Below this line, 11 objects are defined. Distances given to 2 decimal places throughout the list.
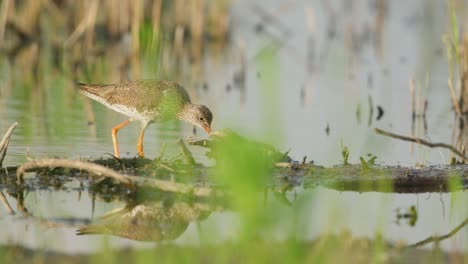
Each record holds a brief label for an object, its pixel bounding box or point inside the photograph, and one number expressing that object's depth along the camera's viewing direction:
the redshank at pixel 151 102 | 9.78
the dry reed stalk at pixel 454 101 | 11.29
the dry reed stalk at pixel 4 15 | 15.63
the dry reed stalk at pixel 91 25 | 15.90
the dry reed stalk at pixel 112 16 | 17.11
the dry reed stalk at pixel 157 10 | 14.72
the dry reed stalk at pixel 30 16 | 17.02
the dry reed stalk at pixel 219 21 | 18.28
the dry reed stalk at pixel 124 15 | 17.00
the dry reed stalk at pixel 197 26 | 17.31
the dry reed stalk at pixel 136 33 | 15.23
